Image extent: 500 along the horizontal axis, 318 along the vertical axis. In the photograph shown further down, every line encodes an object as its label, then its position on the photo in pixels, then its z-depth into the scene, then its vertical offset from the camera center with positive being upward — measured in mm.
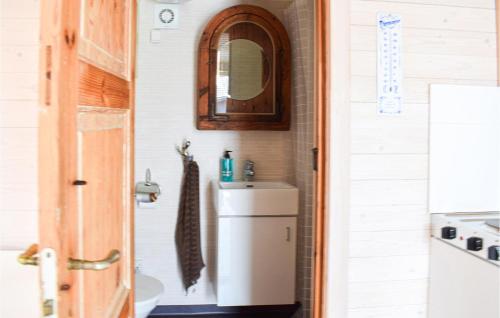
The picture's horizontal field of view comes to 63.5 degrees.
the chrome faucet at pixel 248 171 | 2898 -144
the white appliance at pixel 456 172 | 1562 -78
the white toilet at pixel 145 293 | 2139 -806
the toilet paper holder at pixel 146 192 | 2754 -288
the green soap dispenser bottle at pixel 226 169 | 2836 -128
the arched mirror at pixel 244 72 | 2809 +557
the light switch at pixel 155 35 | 2799 +797
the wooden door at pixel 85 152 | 722 -5
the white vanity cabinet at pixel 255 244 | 2539 -598
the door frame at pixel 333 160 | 1550 -32
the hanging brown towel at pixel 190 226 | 2797 -527
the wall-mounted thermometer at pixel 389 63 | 1579 +350
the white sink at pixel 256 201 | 2523 -314
